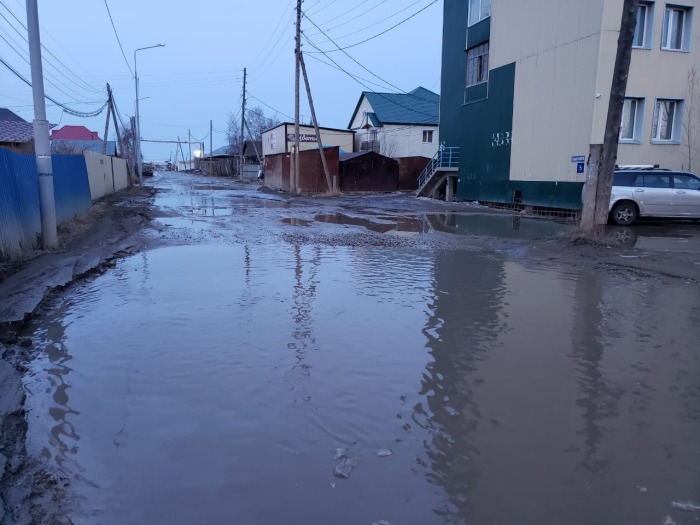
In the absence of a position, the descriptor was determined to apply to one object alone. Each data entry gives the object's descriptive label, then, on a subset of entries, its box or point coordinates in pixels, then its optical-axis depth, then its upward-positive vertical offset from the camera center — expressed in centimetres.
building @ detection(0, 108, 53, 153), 2602 +187
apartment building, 1872 +329
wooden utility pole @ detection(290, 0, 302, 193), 3158 +458
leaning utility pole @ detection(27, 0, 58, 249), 1039 +61
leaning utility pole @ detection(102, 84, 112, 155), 4443 +477
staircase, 2973 +19
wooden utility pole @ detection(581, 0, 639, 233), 1207 +68
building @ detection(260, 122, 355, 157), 4941 +351
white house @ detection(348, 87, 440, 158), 4881 +465
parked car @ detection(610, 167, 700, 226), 1553 -41
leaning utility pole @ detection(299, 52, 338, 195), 3176 +269
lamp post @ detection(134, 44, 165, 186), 4272 +312
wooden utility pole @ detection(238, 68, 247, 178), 5639 +662
